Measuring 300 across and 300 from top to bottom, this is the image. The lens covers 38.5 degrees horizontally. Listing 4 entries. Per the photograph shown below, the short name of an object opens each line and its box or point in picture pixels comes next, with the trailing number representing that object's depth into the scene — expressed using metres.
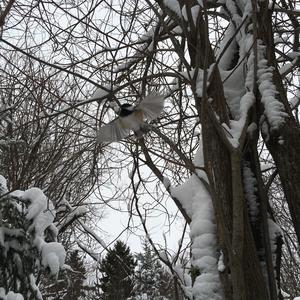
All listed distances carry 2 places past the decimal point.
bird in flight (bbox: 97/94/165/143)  1.75
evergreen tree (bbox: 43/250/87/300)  9.47
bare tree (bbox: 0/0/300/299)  1.82
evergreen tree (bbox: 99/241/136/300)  12.84
